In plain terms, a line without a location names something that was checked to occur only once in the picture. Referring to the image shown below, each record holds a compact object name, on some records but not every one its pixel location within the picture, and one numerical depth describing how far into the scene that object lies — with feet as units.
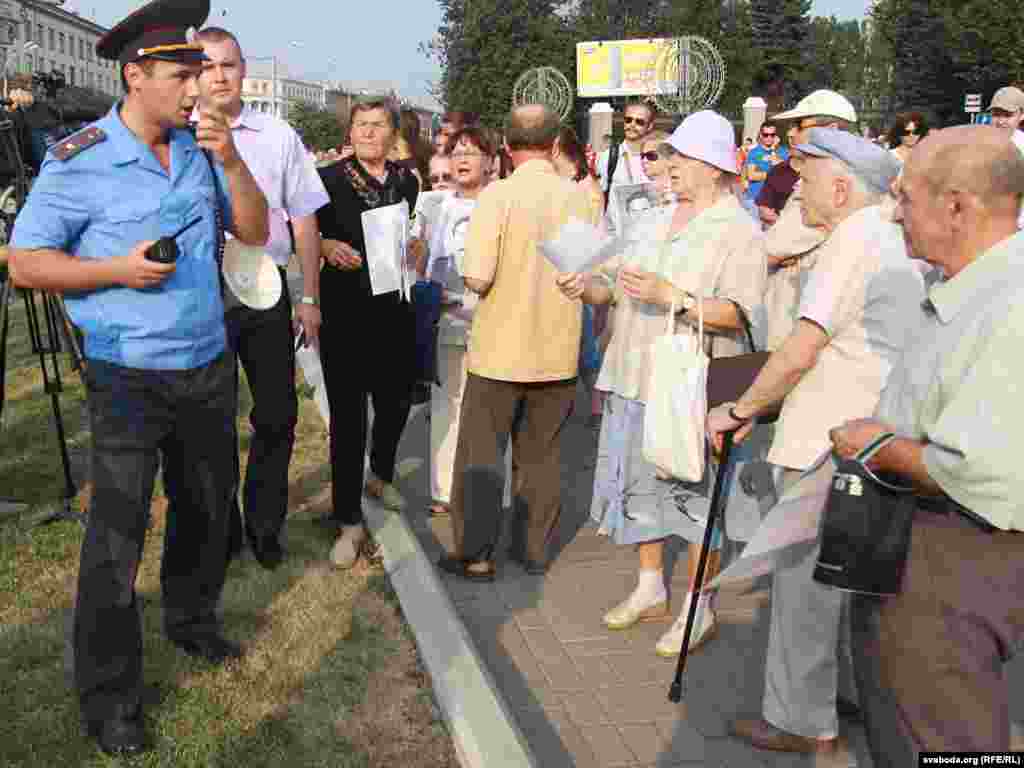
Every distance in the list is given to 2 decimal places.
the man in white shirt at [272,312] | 16.79
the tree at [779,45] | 264.93
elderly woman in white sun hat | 15.15
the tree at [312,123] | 159.90
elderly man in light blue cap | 12.00
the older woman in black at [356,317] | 19.17
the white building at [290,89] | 325.01
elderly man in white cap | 17.03
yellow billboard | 219.00
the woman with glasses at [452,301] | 21.71
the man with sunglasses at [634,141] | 32.01
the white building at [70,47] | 379.10
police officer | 11.68
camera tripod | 19.85
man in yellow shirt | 17.76
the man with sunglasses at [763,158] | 39.09
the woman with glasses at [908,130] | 33.17
